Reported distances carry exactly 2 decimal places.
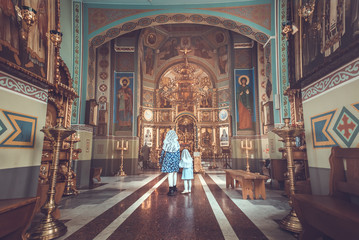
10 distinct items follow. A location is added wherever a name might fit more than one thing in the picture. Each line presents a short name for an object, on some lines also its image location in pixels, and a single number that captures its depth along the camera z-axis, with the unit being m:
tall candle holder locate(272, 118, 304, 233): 2.87
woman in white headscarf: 5.32
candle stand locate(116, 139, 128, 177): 9.99
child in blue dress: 5.49
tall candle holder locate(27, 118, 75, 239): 2.55
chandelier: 14.35
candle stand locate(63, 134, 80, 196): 5.36
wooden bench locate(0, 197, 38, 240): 1.82
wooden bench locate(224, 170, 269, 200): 4.64
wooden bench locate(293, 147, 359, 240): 1.61
